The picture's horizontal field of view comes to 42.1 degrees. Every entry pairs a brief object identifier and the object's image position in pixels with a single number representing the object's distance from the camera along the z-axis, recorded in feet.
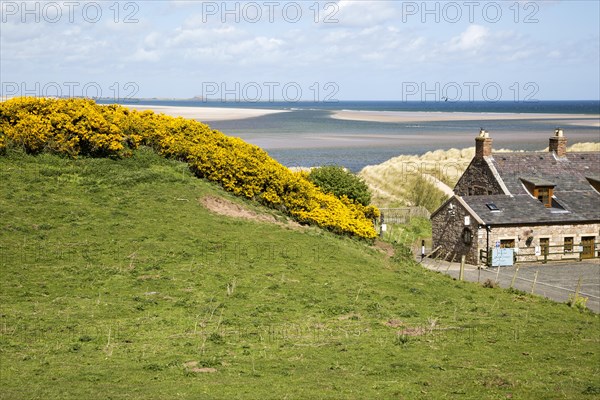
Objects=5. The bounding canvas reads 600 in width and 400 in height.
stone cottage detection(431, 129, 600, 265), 157.79
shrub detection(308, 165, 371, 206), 146.30
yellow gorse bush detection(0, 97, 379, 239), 122.62
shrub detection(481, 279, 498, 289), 118.83
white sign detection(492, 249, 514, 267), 154.81
